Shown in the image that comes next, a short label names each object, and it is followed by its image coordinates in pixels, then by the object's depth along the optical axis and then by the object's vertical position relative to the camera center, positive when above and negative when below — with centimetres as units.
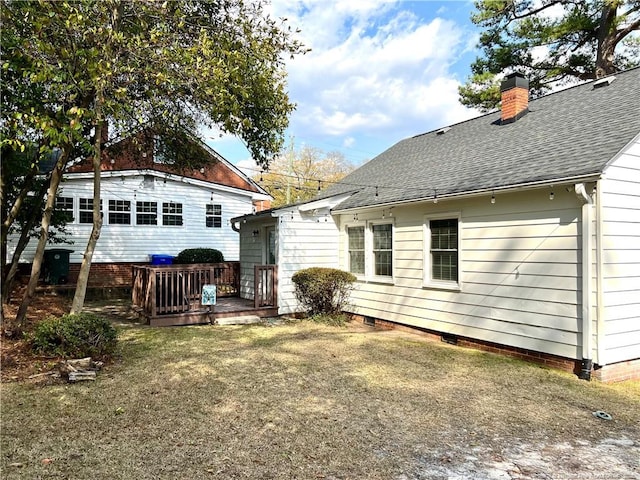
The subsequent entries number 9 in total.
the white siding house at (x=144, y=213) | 1490 +142
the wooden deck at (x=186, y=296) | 877 -105
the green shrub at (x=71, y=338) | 567 -121
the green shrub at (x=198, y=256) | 1573 -25
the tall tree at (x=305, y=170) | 3491 +691
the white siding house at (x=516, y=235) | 539 +24
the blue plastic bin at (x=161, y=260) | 1538 -39
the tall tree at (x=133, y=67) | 503 +260
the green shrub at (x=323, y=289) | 941 -91
